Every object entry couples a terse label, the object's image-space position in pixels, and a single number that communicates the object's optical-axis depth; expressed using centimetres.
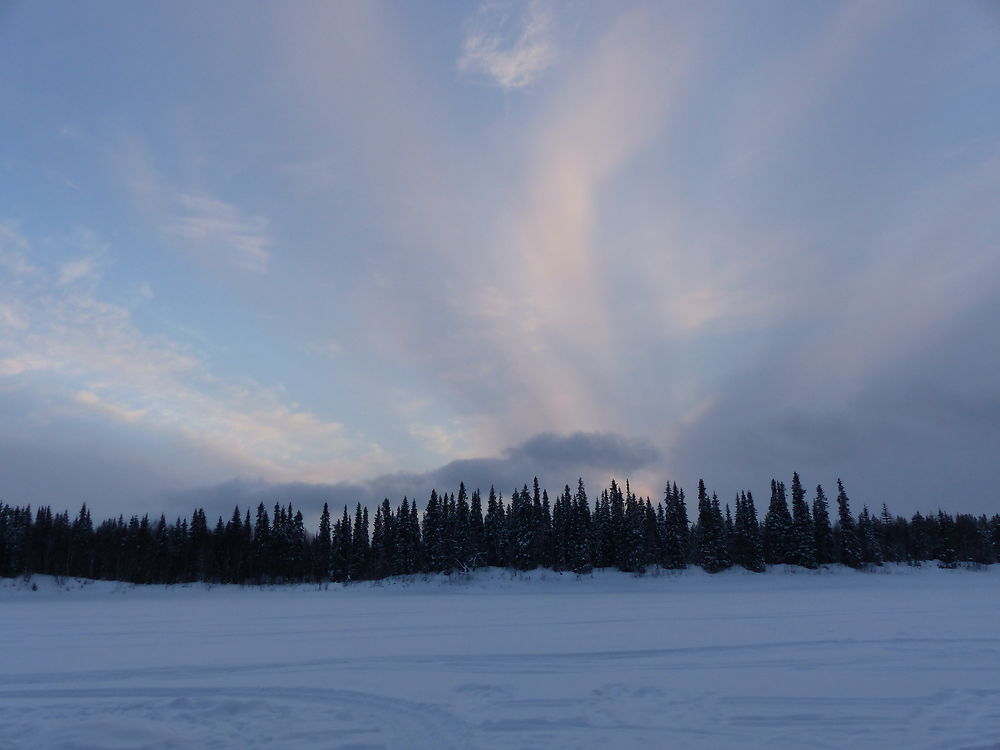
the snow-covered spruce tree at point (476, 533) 8765
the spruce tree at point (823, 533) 8429
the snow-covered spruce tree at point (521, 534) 8269
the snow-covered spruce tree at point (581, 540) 8012
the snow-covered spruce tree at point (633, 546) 7944
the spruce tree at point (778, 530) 8288
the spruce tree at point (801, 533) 8138
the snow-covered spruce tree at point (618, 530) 8075
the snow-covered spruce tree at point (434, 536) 8481
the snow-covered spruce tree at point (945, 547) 9106
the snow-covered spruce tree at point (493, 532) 9119
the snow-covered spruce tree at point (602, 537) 8438
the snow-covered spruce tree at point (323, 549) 9944
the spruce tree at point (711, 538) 8025
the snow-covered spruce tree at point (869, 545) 8238
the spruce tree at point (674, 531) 8250
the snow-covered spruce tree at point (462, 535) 8400
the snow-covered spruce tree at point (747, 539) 8294
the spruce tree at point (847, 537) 7950
